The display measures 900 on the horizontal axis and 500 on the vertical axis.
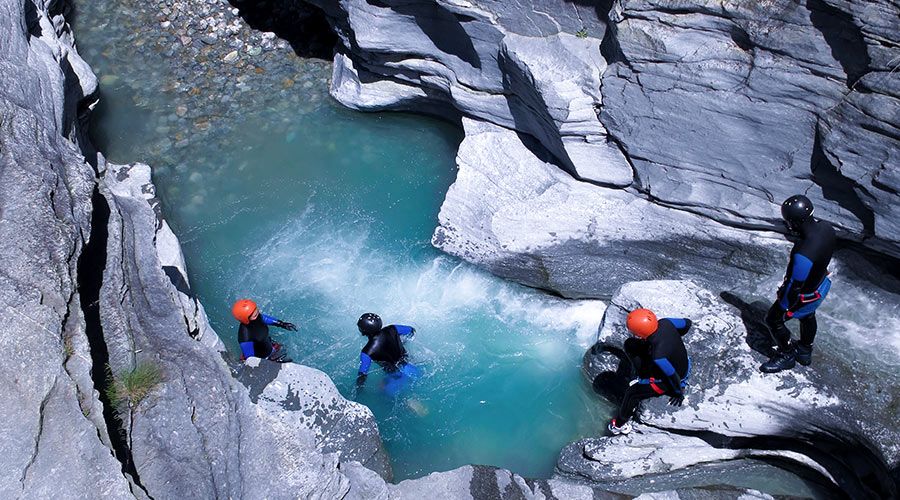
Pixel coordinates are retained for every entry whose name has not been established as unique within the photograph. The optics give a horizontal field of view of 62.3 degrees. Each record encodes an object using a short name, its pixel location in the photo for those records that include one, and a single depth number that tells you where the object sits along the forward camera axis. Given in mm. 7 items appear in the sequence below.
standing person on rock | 7348
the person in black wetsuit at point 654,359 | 7430
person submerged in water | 8320
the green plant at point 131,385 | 6762
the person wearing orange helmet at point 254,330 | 8219
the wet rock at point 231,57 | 13211
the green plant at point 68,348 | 6379
